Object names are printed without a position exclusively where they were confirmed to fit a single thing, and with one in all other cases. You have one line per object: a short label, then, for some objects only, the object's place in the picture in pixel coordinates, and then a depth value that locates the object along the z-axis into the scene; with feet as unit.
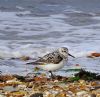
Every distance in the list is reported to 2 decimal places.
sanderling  50.44
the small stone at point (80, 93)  41.01
